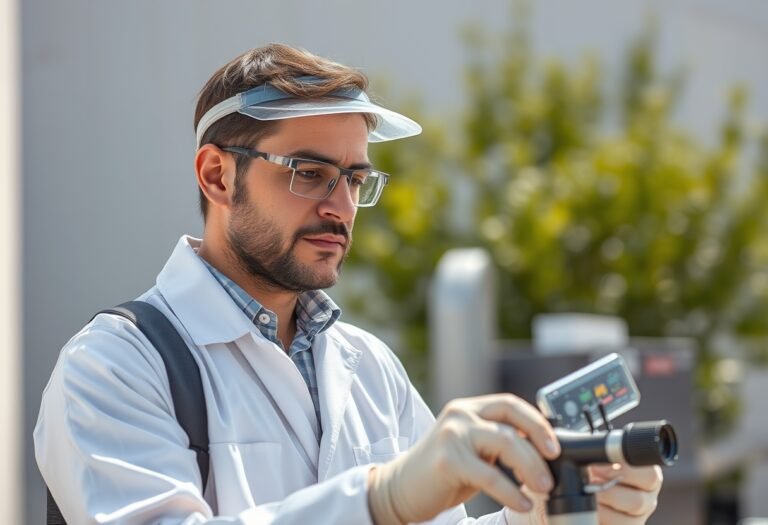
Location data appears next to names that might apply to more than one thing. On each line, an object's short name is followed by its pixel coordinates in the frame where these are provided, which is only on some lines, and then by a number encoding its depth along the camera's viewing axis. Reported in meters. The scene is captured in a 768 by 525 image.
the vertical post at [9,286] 4.18
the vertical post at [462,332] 6.98
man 1.66
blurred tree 9.30
